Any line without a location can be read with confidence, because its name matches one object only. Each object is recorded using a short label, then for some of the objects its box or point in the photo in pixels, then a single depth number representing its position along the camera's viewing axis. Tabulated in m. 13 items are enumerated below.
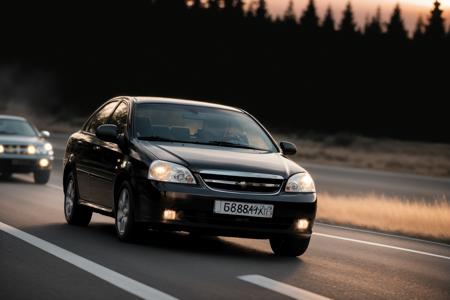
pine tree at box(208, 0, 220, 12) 109.62
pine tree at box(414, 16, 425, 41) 101.71
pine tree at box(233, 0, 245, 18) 107.94
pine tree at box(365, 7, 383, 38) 105.07
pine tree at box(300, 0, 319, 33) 105.33
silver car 20.16
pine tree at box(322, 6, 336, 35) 105.12
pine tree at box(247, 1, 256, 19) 107.94
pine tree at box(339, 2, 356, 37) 105.56
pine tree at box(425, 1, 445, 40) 99.56
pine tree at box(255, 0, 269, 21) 108.38
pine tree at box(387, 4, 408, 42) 102.38
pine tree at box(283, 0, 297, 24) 108.26
